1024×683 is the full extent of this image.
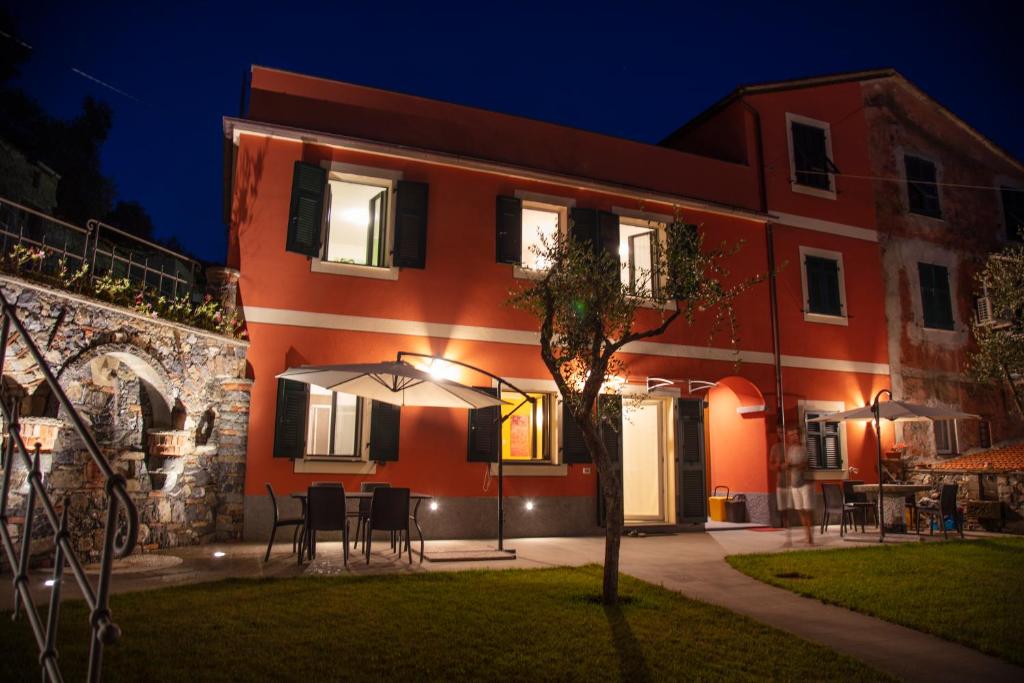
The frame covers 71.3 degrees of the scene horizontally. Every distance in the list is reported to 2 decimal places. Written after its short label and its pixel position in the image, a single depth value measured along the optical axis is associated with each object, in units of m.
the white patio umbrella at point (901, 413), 11.41
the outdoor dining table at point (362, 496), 7.75
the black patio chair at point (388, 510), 7.69
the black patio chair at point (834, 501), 12.88
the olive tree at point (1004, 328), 11.80
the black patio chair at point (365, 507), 8.29
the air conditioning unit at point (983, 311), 14.87
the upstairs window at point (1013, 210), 16.22
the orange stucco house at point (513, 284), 10.05
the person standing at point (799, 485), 10.20
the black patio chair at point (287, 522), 7.57
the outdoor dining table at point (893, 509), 11.29
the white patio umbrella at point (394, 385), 7.80
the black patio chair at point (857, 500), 11.74
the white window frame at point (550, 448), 10.81
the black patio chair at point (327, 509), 7.39
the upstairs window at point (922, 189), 15.29
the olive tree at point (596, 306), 6.09
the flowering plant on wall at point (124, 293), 6.93
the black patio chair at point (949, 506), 10.95
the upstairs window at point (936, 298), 14.83
